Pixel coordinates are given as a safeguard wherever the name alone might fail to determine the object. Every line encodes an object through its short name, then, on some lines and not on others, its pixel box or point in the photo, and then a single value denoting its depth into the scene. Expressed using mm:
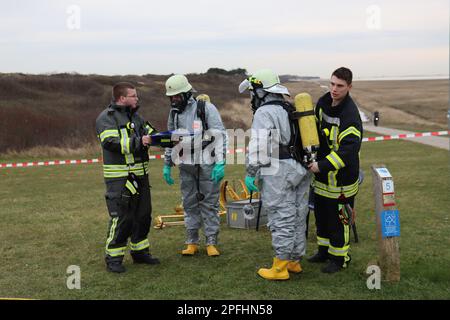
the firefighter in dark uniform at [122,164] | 5605
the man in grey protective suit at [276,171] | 5156
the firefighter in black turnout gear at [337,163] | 5168
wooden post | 4930
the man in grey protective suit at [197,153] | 6160
